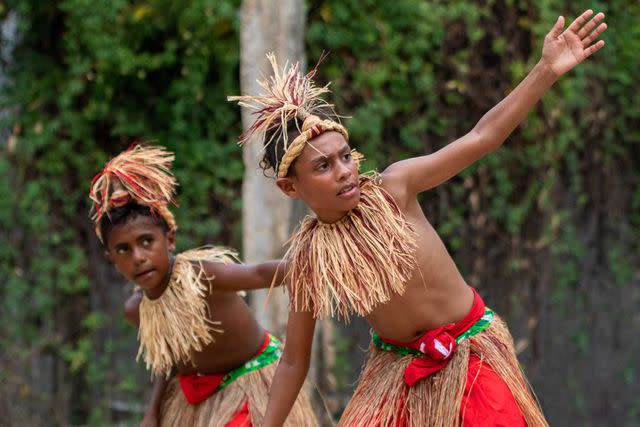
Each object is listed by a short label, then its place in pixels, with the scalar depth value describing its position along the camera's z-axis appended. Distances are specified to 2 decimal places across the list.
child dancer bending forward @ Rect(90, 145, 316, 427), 6.59
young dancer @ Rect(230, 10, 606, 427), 5.19
